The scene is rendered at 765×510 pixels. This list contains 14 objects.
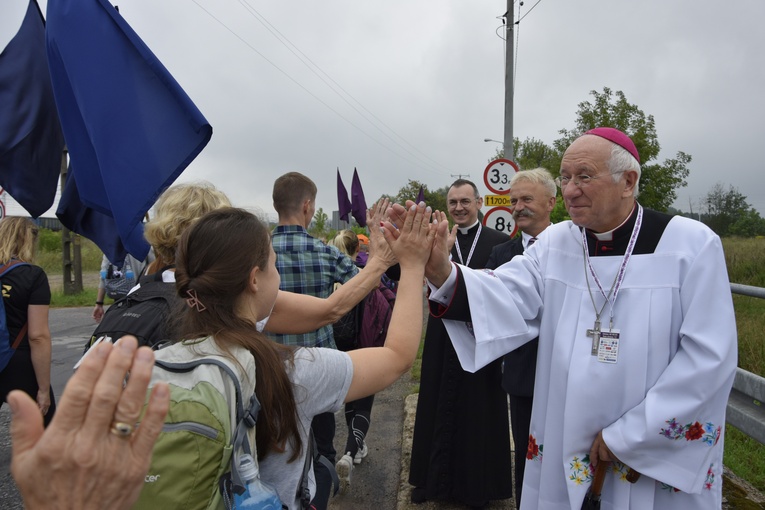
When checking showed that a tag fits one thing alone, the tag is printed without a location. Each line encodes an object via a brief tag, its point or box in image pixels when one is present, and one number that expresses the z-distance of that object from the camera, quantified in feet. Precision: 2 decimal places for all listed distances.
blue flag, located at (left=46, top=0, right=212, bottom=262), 7.01
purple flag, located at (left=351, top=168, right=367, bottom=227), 27.78
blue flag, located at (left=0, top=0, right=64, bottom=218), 9.45
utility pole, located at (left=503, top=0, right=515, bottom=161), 36.50
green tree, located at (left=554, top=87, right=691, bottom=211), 63.46
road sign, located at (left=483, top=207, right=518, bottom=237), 27.76
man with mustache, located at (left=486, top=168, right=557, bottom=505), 9.62
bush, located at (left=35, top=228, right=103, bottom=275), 92.43
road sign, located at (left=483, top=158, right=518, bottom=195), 27.78
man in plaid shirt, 11.17
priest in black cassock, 12.01
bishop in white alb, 6.35
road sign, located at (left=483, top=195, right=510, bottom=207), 27.78
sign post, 27.76
